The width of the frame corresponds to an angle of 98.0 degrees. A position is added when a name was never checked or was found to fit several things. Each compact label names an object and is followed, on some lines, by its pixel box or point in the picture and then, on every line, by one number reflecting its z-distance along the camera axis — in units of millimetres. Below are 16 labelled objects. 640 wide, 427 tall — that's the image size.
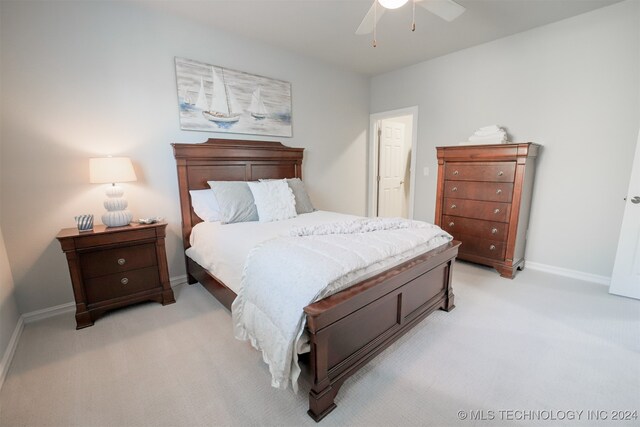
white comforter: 1329
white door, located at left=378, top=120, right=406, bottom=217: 4824
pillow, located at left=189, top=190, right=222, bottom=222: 2693
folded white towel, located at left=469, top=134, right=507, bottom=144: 3051
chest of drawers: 2824
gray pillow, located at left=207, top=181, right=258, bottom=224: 2592
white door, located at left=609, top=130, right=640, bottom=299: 2389
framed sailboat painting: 2754
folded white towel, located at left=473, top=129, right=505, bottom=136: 3081
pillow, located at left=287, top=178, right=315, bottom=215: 3085
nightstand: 2084
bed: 1350
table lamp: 2158
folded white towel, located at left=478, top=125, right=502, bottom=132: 3094
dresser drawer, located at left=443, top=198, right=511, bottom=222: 2926
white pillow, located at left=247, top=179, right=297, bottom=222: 2691
